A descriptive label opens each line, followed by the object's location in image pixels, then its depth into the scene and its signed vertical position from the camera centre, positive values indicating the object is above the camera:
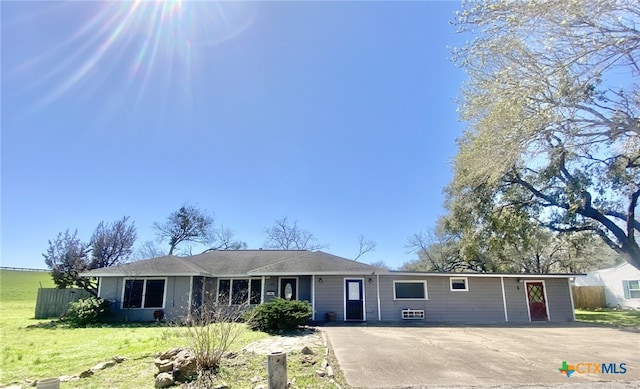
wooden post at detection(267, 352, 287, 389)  4.75 -1.33
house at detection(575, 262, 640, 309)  22.39 -0.70
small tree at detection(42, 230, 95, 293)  17.17 +0.75
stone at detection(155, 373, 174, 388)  5.24 -1.58
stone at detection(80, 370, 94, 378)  5.86 -1.65
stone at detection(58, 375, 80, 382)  5.67 -1.68
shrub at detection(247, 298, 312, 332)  10.92 -1.27
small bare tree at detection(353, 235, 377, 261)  37.34 +3.24
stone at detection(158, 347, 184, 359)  6.01 -1.35
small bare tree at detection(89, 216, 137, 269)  19.41 +2.02
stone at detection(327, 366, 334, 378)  5.76 -1.66
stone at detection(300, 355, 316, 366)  6.53 -1.64
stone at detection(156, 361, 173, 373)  5.59 -1.47
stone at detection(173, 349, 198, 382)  5.48 -1.43
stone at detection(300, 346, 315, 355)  7.31 -1.61
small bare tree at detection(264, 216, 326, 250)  37.12 +4.30
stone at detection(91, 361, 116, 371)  6.25 -1.64
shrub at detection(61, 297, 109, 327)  13.60 -1.40
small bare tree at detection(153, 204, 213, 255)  32.69 +4.90
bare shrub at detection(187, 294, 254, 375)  5.85 -1.11
